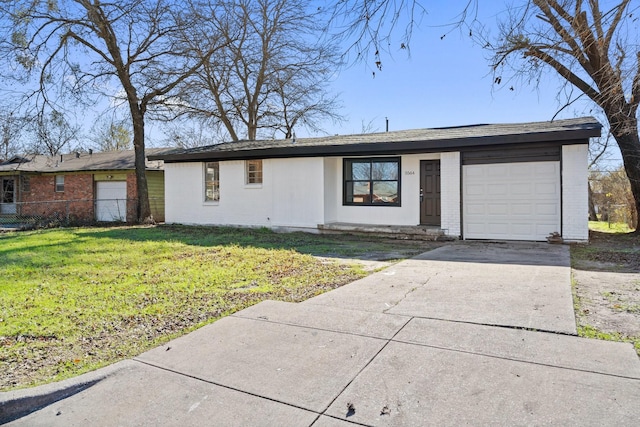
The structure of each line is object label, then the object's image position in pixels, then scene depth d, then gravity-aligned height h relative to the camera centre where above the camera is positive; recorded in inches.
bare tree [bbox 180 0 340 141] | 776.9 +287.5
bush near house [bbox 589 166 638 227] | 585.9 +19.5
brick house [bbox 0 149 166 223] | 822.5 +50.5
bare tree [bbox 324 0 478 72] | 139.1 +64.8
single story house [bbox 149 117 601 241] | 409.1 +31.6
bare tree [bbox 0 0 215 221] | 606.5 +250.7
